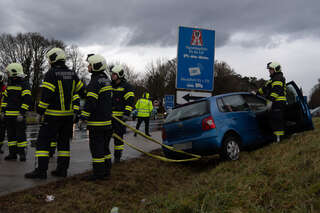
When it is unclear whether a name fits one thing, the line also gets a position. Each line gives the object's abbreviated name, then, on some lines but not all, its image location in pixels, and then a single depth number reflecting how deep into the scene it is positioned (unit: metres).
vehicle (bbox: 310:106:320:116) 22.50
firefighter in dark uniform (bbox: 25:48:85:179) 5.14
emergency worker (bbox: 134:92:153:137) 13.50
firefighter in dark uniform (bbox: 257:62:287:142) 7.07
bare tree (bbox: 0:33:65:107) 36.47
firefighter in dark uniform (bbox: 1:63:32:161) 6.93
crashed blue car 6.13
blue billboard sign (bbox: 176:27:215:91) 9.15
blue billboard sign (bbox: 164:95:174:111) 18.44
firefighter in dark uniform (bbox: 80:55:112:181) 5.11
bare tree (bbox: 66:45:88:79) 44.12
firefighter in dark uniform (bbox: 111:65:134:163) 6.75
